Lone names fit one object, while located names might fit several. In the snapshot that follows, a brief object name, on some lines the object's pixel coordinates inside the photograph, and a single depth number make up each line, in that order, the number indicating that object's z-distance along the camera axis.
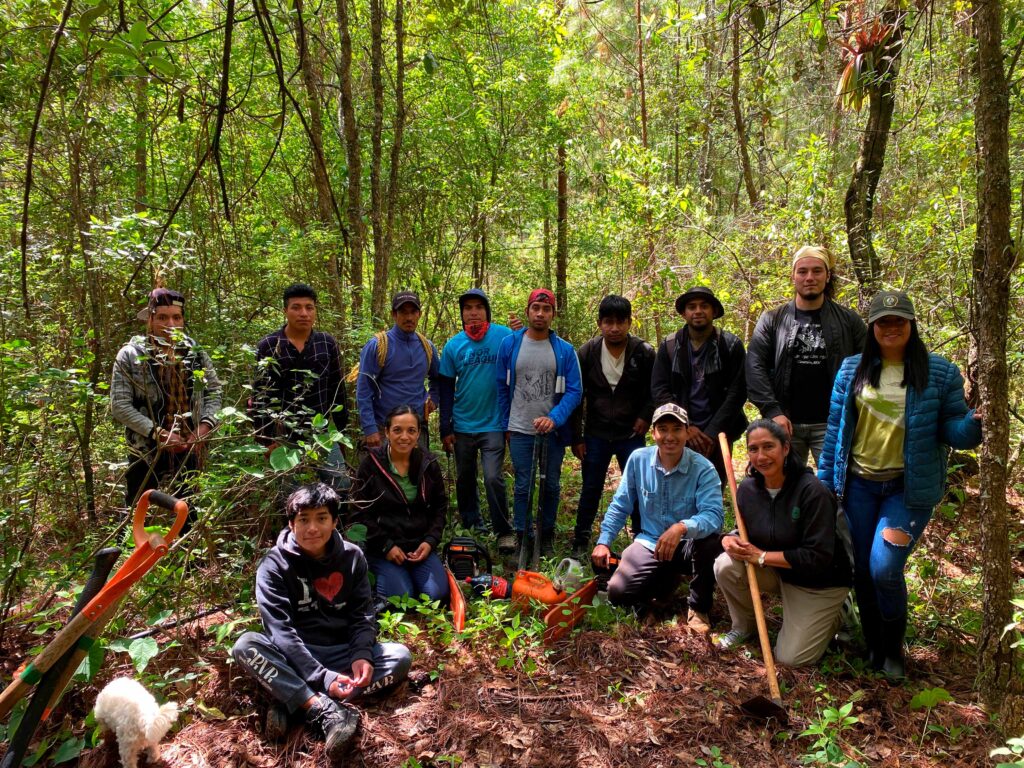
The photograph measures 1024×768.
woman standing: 3.16
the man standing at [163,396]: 3.73
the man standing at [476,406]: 5.15
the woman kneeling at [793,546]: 3.43
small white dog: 2.48
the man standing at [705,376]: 4.58
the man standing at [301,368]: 4.28
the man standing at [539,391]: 4.98
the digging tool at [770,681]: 2.97
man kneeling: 3.99
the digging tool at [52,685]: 1.95
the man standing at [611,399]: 4.95
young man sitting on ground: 2.92
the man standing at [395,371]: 4.91
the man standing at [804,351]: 4.03
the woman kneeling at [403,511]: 4.17
